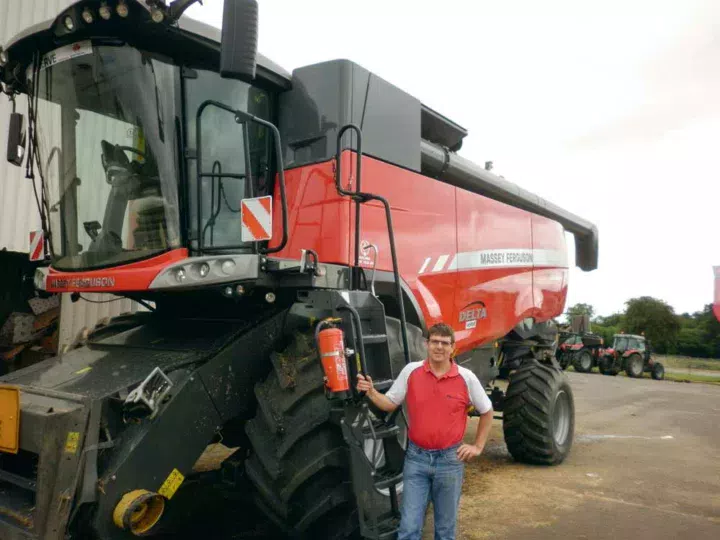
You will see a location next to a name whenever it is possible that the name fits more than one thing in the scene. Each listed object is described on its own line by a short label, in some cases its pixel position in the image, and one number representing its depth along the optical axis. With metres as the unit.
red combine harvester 2.98
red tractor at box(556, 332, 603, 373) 23.36
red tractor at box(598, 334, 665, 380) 22.81
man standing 3.14
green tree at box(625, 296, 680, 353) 51.34
